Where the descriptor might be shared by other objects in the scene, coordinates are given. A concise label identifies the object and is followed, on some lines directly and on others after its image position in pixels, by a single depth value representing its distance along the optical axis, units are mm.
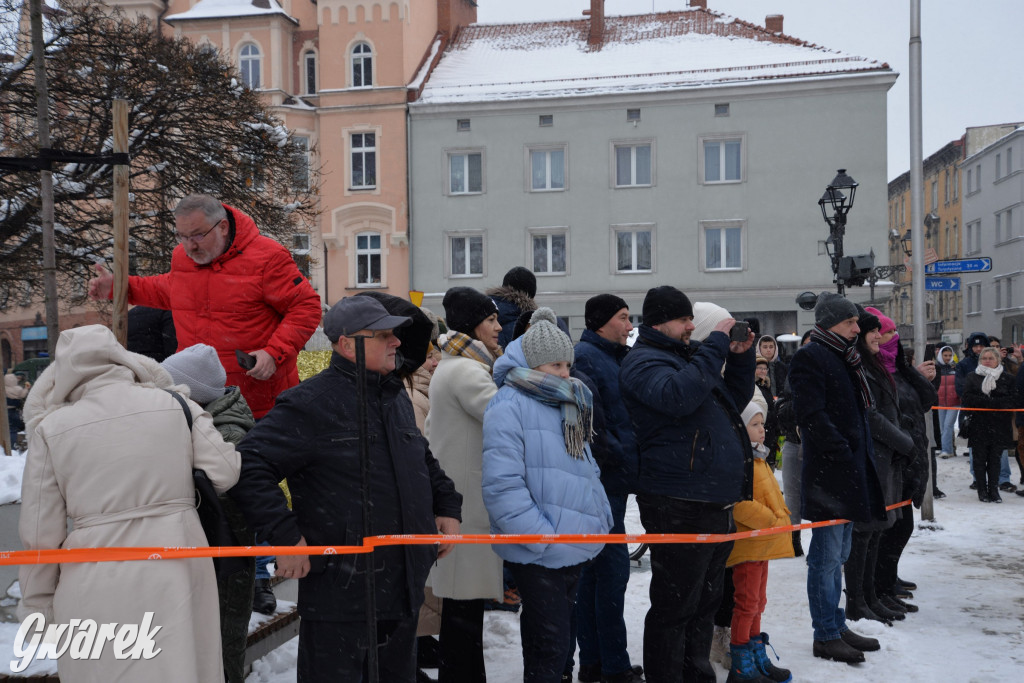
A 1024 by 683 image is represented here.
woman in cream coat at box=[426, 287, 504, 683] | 4766
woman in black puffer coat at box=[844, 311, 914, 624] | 6277
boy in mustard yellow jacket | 5289
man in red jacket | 4789
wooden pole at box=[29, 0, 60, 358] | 6113
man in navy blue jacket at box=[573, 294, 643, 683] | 5168
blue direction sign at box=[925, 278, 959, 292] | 11781
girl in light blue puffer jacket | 4238
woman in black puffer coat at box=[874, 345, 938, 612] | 7008
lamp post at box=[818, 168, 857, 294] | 12672
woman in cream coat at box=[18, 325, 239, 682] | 3145
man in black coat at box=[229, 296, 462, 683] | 3424
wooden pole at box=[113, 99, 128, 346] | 5027
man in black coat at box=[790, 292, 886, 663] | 5789
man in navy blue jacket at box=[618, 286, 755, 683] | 4625
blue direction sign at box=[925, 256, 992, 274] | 11602
